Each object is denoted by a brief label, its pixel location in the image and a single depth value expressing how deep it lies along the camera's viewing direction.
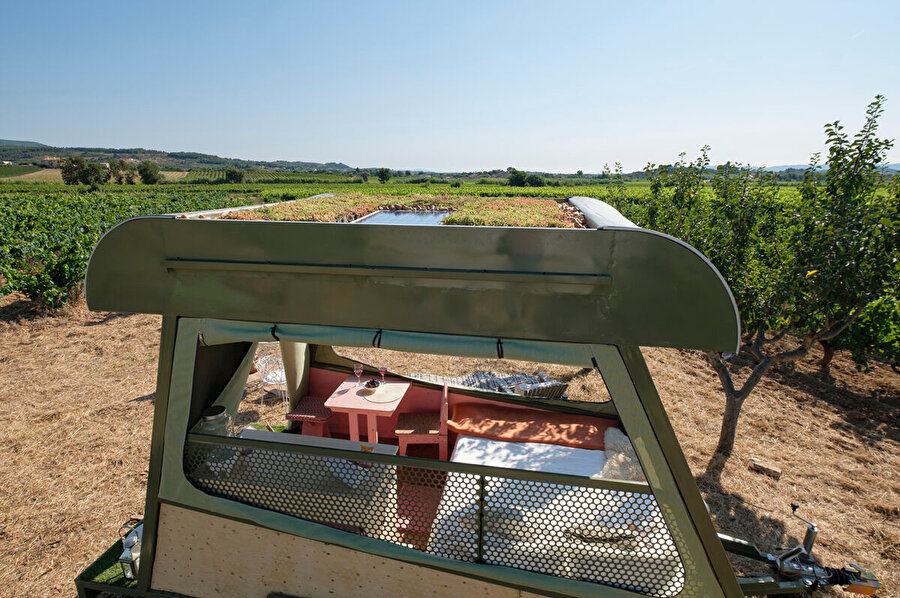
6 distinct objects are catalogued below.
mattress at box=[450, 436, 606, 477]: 4.08
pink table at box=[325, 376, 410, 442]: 4.86
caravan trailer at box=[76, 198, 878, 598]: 2.30
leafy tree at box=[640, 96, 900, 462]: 4.50
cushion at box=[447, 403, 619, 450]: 4.64
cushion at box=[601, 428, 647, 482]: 3.86
